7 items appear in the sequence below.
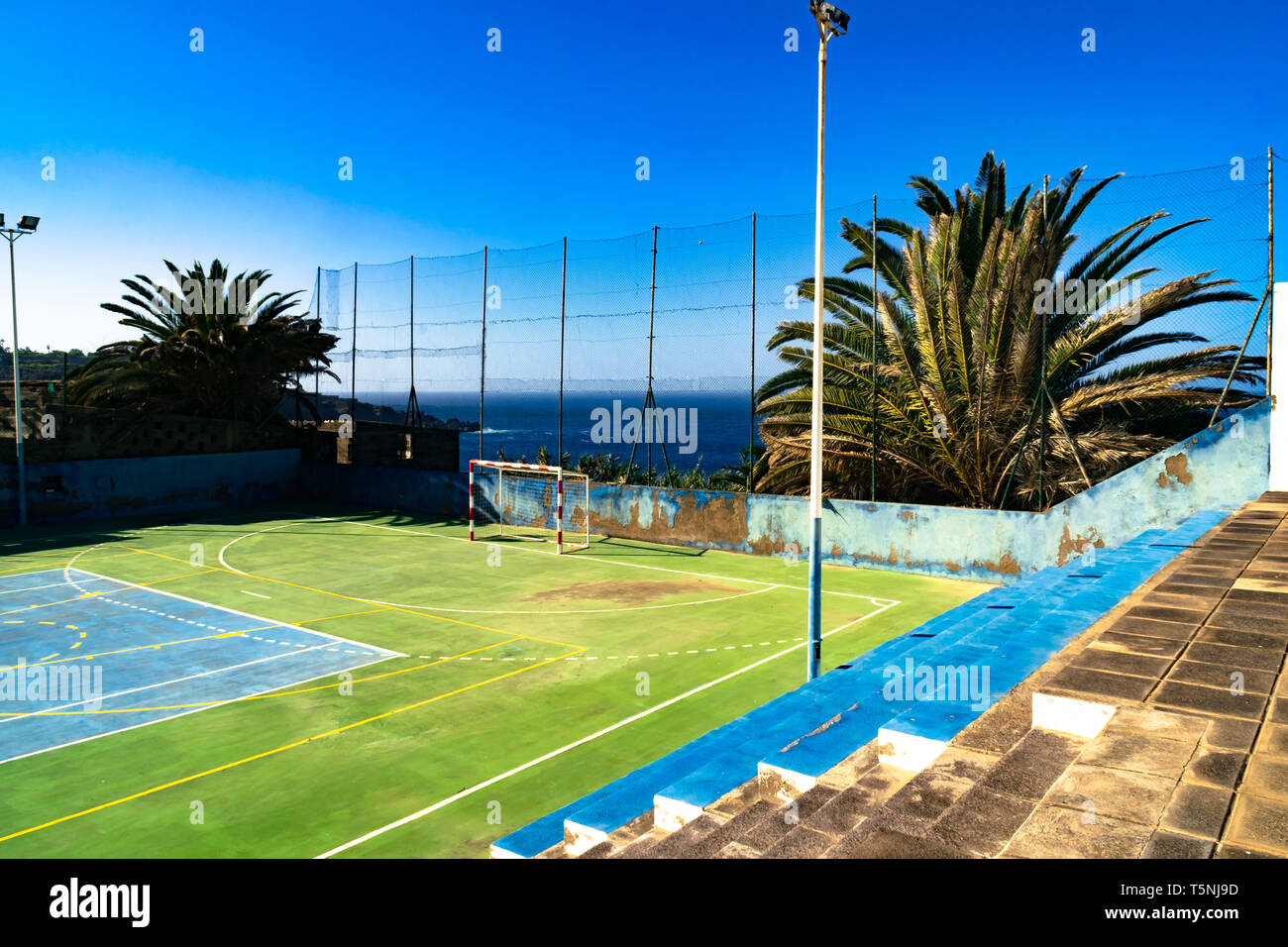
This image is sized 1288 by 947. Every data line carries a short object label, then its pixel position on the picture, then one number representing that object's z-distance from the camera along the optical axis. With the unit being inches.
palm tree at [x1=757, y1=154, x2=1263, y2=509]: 723.4
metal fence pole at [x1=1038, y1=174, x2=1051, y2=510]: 685.3
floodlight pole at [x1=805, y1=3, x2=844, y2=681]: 415.8
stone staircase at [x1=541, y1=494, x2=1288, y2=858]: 148.6
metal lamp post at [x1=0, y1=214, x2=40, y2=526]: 1016.2
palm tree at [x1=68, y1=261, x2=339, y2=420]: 1343.5
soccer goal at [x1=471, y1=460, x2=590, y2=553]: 978.1
